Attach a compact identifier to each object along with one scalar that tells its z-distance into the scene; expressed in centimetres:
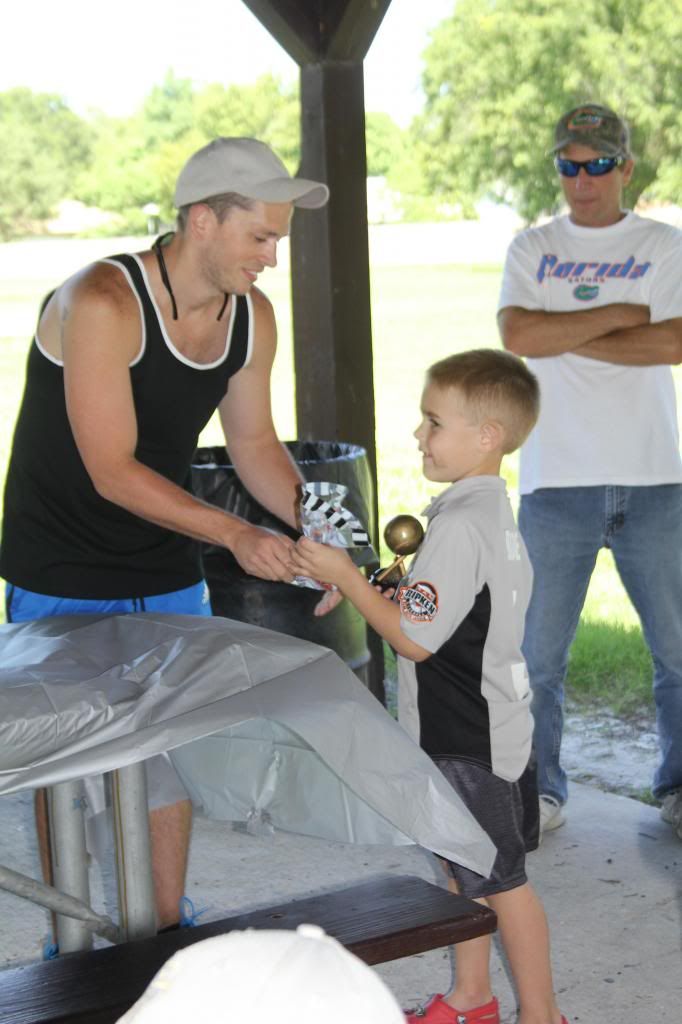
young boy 237
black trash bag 400
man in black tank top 245
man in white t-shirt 355
